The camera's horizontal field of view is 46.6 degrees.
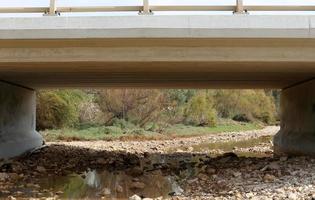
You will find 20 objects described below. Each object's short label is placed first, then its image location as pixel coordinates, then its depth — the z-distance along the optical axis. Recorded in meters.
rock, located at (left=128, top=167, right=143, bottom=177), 9.67
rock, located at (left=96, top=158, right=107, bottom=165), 11.54
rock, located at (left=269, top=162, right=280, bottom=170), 8.80
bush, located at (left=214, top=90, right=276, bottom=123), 34.29
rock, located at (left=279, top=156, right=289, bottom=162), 9.62
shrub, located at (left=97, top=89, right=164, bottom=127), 26.77
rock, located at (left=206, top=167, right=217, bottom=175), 9.14
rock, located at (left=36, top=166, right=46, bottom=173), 10.08
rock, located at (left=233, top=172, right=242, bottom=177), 8.51
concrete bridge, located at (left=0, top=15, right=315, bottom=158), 7.11
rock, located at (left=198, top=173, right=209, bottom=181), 8.63
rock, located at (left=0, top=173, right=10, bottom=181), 8.92
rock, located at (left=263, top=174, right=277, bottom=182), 7.90
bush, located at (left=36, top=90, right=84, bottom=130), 21.97
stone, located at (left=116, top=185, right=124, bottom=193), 8.04
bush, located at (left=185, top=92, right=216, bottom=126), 29.64
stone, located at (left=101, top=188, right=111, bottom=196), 7.89
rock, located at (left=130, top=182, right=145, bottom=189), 8.30
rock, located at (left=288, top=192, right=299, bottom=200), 6.63
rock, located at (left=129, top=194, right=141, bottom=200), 7.20
